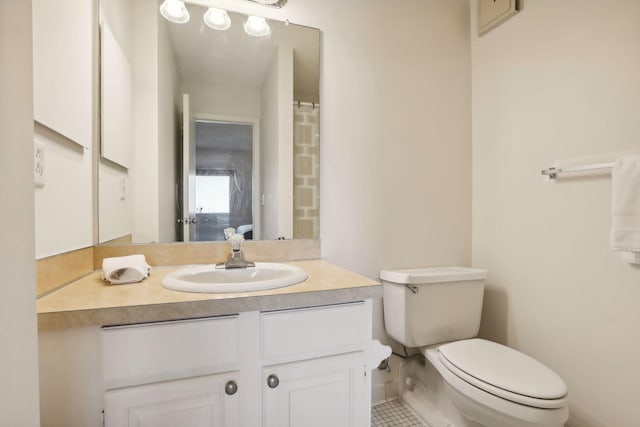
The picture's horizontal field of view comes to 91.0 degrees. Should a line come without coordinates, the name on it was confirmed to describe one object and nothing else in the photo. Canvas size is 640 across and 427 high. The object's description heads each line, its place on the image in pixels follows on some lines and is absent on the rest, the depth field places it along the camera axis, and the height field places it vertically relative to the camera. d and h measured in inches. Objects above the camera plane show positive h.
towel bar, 47.1 +6.3
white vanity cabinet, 30.5 -17.5
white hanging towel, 42.7 -0.1
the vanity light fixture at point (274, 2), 54.9 +36.3
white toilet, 41.5 -24.2
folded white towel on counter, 38.8 -7.9
